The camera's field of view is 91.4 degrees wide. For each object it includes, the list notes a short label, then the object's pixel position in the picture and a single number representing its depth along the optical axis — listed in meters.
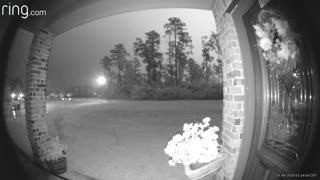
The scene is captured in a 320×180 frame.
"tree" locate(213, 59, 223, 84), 30.29
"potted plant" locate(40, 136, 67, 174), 2.90
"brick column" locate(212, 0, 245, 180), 1.97
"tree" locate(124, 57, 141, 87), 30.88
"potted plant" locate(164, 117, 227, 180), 1.95
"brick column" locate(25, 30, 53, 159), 3.02
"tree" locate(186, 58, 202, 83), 30.12
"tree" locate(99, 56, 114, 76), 34.78
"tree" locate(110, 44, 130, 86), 33.81
